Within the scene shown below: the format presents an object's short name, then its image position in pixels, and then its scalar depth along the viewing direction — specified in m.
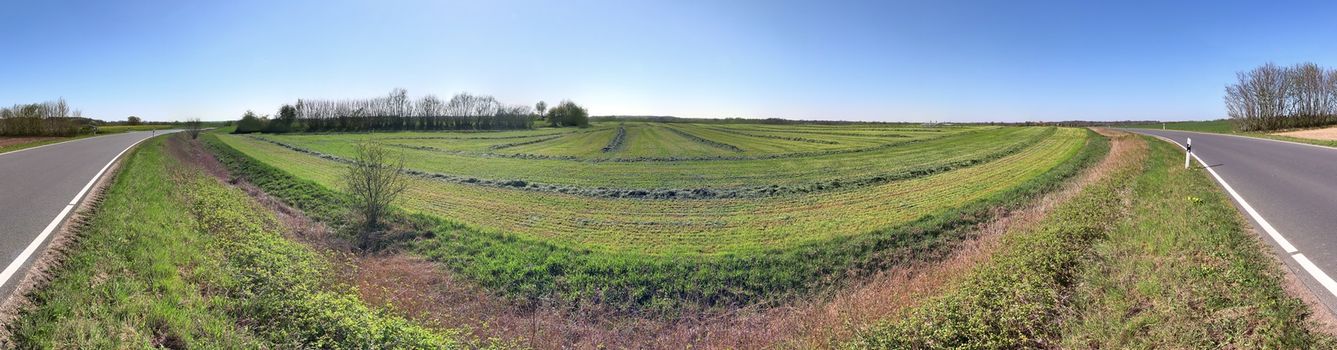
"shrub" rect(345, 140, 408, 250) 12.55
